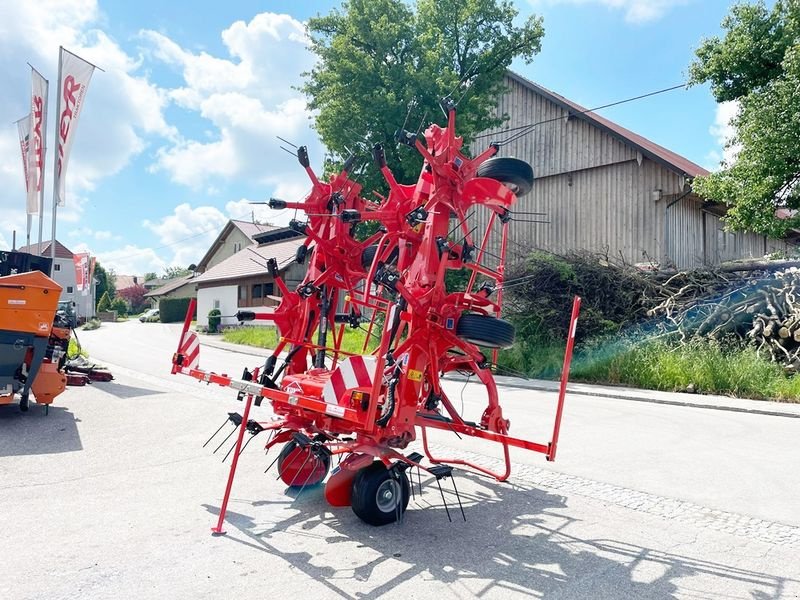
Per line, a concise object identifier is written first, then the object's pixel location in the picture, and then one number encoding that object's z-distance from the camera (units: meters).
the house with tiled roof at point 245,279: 36.56
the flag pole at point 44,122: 15.75
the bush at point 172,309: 50.94
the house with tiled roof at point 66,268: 63.02
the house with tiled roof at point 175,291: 60.90
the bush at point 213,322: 36.41
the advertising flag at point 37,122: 15.73
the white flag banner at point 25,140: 16.70
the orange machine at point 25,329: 8.22
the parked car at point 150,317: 56.23
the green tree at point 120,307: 67.67
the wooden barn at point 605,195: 19.33
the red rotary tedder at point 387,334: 4.67
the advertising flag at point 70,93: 14.55
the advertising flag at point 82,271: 27.70
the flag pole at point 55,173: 14.41
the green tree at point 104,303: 64.19
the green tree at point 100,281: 71.06
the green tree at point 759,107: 12.80
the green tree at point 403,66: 20.03
